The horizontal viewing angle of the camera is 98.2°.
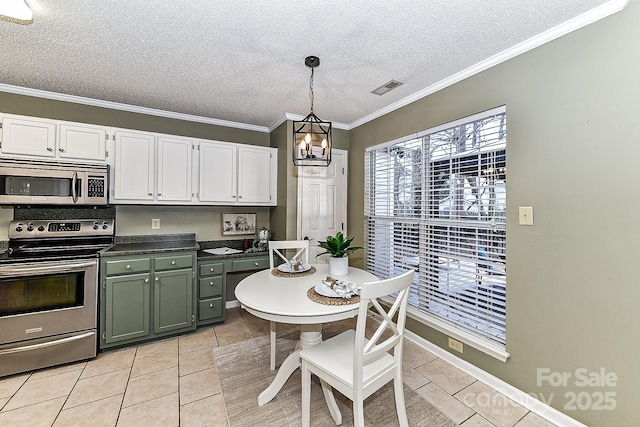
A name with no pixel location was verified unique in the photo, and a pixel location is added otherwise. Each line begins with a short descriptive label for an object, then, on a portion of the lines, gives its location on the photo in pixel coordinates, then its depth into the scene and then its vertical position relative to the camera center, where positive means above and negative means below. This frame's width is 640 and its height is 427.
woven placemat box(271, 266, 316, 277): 2.32 -0.50
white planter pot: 2.26 -0.42
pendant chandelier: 2.16 +0.59
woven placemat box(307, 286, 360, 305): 1.68 -0.53
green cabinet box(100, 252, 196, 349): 2.57 -0.82
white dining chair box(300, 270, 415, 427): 1.39 -0.84
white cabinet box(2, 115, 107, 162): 2.52 +0.72
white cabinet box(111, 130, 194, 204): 2.94 +0.51
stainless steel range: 2.21 -0.76
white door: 3.55 +0.19
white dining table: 1.57 -0.54
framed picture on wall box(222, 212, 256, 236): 3.77 -0.12
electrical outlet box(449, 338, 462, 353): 2.37 -1.12
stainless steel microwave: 2.45 +0.30
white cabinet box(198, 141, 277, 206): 3.36 +0.52
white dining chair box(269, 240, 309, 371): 2.78 -0.31
